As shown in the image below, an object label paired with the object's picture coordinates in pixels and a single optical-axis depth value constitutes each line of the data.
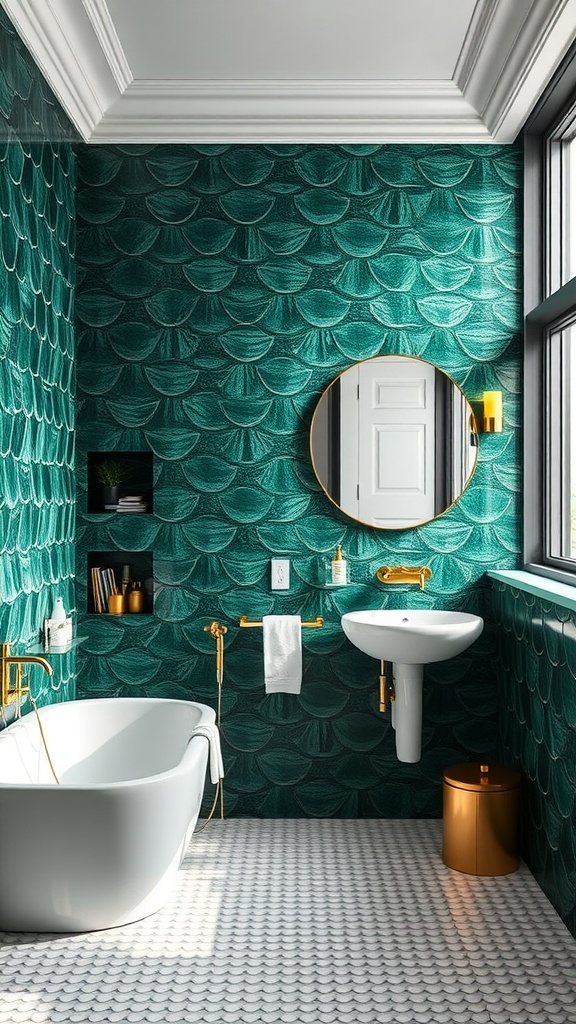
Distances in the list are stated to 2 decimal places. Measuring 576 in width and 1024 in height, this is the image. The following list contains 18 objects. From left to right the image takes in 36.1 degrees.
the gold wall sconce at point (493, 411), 3.64
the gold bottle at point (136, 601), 3.71
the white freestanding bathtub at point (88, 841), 2.38
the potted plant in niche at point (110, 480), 3.73
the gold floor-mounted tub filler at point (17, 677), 2.78
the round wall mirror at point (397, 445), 3.68
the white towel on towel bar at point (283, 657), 3.55
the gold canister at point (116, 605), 3.70
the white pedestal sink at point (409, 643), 3.18
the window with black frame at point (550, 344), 3.46
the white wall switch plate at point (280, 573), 3.66
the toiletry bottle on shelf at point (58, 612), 3.29
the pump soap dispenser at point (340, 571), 3.62
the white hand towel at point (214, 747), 2.94
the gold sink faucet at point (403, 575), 3.67
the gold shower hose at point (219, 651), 3.62
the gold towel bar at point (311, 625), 3.62
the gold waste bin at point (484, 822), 3.05
